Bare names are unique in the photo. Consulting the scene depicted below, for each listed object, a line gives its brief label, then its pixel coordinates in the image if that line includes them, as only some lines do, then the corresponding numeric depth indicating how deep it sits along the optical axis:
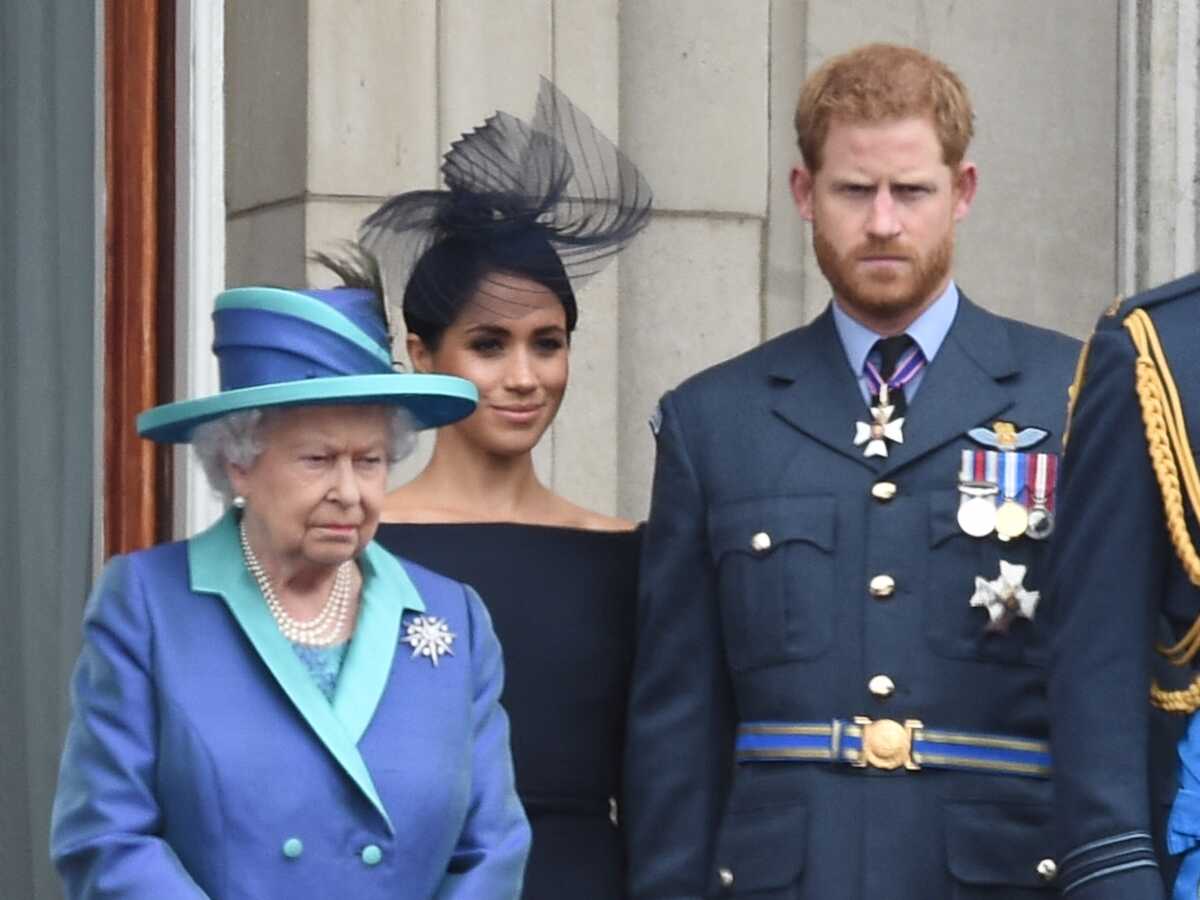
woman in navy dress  9.98
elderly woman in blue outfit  8.12
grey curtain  12.41
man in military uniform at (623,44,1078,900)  9.24
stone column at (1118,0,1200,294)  13.95
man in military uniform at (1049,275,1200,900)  7.46
